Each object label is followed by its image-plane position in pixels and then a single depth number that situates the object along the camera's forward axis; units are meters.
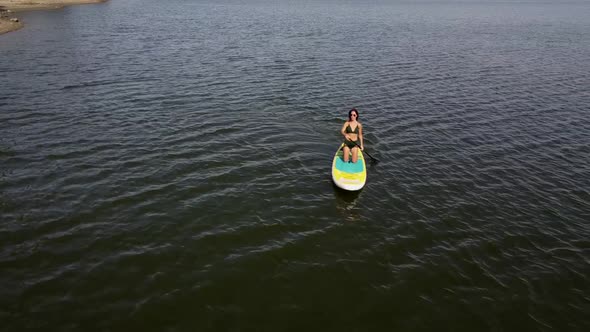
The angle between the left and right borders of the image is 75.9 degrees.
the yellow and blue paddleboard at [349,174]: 15.62
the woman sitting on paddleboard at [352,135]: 16.97
